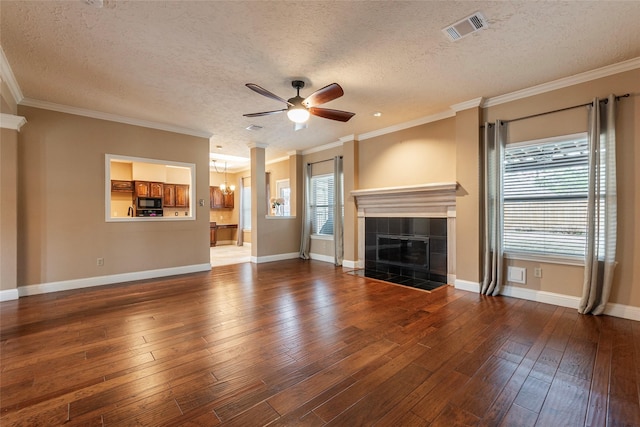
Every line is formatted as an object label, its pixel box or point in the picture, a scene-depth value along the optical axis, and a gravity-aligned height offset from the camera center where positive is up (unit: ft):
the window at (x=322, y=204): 22.85 +0.60
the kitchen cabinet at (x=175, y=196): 28.68 +1.67
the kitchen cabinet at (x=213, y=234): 33.09 -2.61
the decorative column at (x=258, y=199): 22.30 +0.99
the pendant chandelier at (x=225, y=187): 33.81 +3.04
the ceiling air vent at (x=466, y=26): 7.99 +5.36
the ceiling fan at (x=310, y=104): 9.79 +4.07
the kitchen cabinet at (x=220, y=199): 34.37 +1.56
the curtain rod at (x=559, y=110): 10.50 +4.13
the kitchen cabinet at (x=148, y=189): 26.16 +2.20
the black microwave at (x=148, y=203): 25.77 +0.86
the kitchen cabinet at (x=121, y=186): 25.35 +2.35
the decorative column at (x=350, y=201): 20.04 +0.71
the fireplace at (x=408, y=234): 15.55 -1.42
